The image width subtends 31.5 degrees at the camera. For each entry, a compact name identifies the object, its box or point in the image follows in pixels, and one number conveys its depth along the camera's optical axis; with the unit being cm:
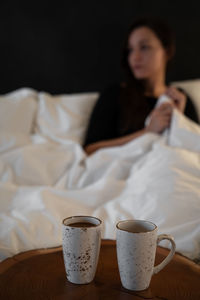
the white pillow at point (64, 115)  177
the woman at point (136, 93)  174
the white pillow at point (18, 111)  169
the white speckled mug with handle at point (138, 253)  54
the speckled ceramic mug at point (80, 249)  56
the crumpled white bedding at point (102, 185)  86
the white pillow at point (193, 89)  190
